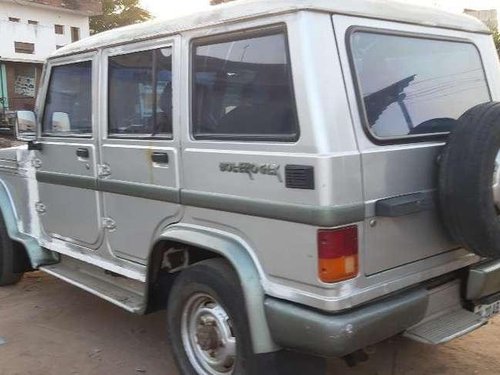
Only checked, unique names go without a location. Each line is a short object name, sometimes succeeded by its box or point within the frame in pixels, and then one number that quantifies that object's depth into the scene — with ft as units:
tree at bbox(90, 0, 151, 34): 137.08
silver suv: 8.73
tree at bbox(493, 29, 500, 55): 51.06
